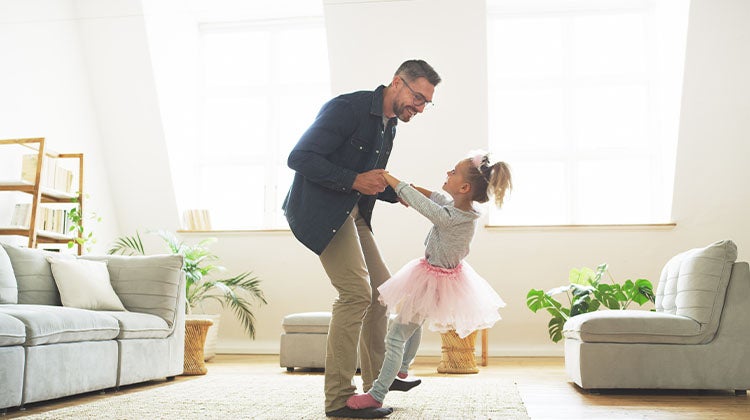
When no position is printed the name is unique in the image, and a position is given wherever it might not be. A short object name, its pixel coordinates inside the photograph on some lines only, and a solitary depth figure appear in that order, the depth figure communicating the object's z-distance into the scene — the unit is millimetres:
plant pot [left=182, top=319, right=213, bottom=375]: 4684
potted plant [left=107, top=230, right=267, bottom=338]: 5723
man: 2674
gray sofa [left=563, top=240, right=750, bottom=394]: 3602
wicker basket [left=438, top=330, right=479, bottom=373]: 4938
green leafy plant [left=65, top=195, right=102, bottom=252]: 5312
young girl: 2744
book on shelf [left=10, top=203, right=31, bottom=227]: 4992
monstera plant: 4801
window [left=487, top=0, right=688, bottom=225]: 6363
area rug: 2807
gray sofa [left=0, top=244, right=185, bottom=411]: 2986
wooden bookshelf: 4895
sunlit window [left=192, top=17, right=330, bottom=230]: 6746
